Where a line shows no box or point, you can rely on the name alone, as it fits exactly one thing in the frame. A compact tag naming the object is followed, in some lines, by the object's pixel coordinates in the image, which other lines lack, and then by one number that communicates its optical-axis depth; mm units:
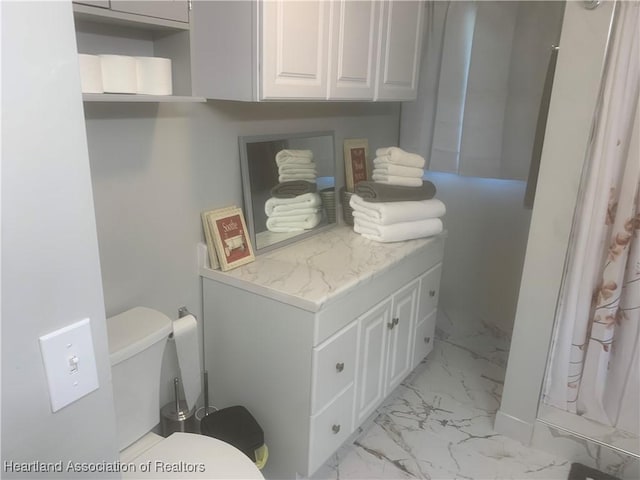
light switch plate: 666
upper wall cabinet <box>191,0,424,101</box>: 1491
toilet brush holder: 1700
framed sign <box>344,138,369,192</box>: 2467
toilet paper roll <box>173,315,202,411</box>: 1574
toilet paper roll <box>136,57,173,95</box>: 1290
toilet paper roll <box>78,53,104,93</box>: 1150
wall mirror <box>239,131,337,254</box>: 1900
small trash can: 1651
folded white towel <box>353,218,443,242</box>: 2115
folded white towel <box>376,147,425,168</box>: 2244
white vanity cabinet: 1615
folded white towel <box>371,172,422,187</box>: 2252
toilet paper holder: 1765
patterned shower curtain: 1683
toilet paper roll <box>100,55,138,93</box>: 1214
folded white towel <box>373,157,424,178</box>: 2244
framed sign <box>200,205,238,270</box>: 1751
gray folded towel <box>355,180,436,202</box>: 2146
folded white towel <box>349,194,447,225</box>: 2104
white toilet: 1365
